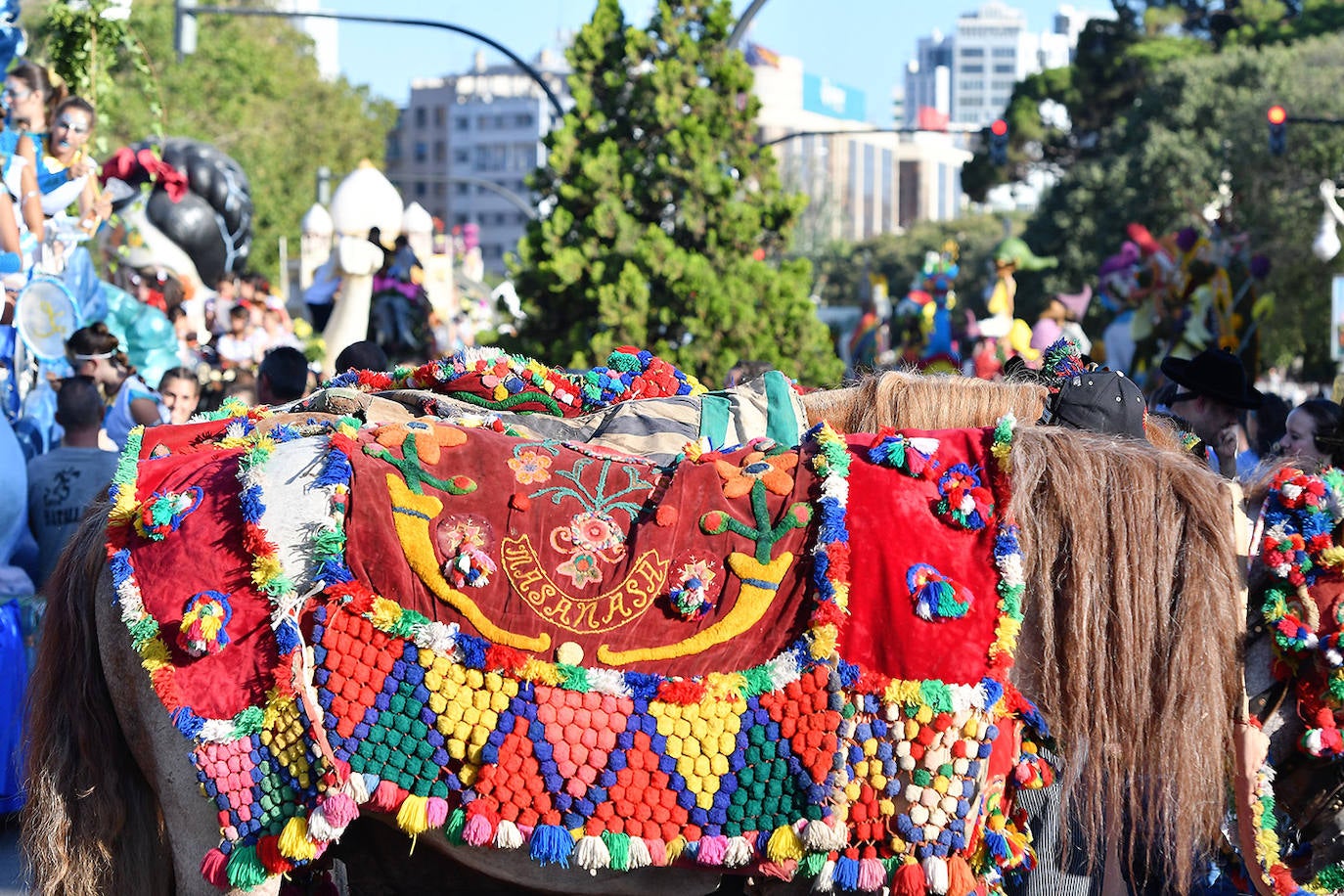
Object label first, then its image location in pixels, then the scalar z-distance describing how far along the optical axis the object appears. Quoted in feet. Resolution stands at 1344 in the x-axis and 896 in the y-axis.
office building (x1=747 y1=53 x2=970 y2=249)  450.30
